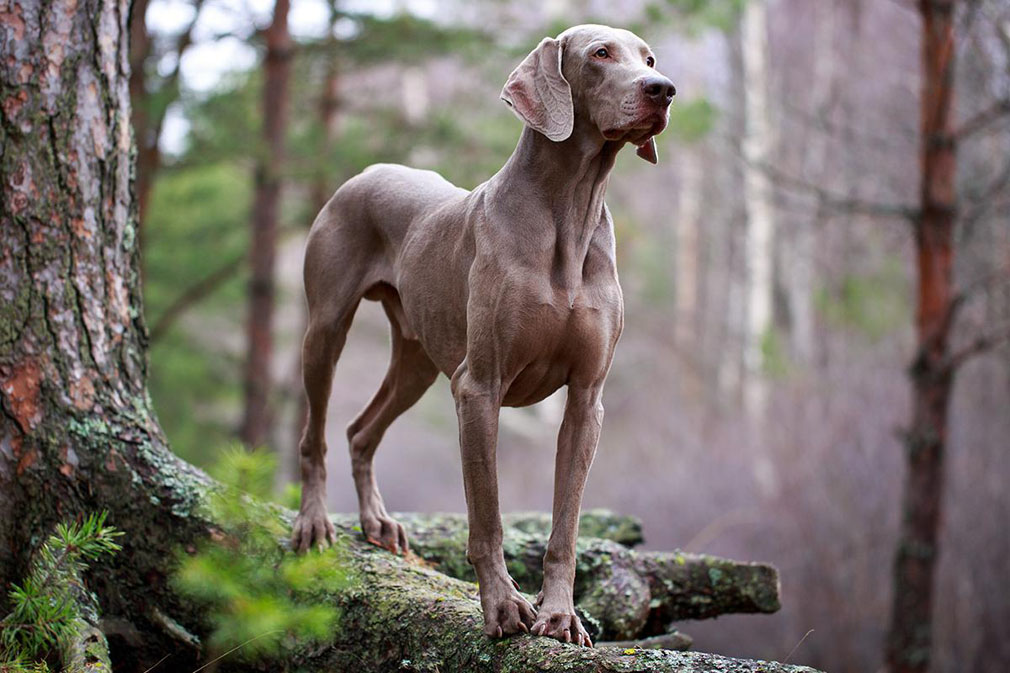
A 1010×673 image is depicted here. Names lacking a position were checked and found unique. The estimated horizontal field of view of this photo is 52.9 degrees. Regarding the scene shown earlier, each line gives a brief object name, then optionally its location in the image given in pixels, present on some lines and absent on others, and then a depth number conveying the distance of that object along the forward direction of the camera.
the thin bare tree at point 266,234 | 10.29
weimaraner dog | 3.00
